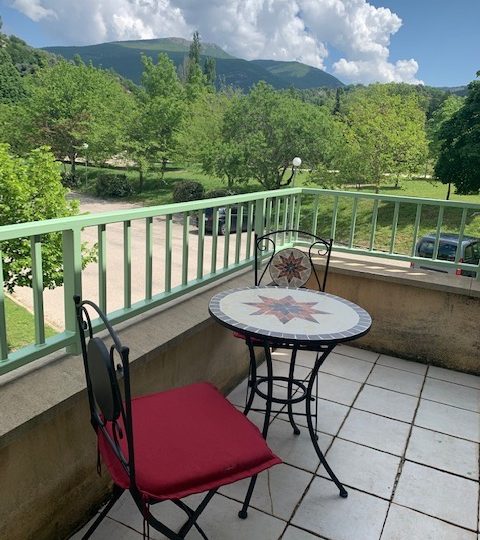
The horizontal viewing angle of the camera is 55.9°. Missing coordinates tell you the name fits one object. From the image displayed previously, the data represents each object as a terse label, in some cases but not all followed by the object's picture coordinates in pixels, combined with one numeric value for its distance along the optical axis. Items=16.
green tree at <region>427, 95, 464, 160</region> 19.91
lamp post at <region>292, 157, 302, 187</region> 14.66
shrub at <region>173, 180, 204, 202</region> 23.20
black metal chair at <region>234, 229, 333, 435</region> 2.36
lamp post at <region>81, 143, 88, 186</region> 27.22
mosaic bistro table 1.91
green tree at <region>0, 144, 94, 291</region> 7.60
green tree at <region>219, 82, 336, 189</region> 19.02
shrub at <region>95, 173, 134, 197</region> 26.33
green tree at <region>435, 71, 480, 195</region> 14.26
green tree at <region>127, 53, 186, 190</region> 24.39
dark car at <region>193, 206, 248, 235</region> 13.47
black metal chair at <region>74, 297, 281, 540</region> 1.23
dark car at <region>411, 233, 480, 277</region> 6.07
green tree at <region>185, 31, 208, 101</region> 35.09
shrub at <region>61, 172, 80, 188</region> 29.78
